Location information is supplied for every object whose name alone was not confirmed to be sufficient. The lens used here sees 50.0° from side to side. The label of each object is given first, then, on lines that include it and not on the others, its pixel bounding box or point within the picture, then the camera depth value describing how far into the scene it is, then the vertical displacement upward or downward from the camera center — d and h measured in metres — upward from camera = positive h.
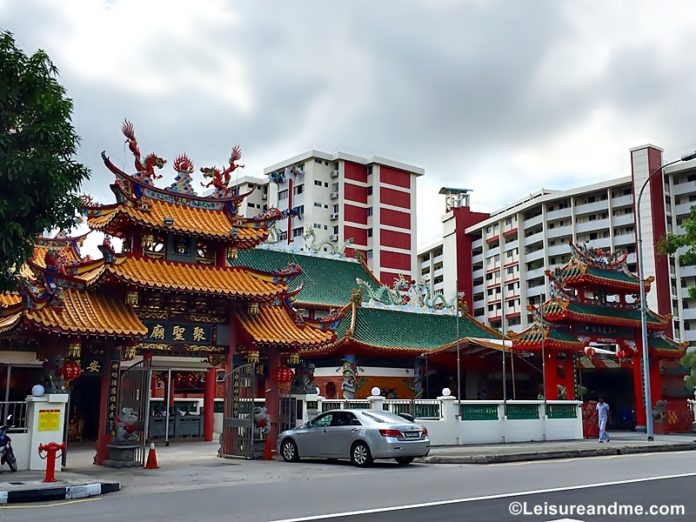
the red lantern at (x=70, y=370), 17.41 +0.58
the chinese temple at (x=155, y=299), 17.69 +2.52
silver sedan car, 16.92 -0.96
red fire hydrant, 13.70 -1.18
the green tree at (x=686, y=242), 28.03 +5.94
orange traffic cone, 17.45 -1.49
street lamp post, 26.45 +1.37
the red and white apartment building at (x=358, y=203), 78.75 +20.48
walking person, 25.95 -0.73
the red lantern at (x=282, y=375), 21.06 +0.59
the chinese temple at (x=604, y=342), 30.77 +2.38
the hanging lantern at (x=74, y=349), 17.50 +1.07
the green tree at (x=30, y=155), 13.28 +4.32
